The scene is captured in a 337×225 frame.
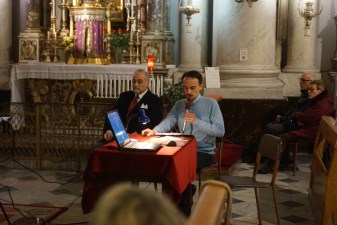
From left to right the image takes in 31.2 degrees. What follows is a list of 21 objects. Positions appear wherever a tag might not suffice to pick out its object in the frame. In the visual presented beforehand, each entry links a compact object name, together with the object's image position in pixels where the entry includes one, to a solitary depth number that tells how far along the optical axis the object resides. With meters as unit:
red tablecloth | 4.56
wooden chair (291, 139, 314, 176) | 7.95
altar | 10.54
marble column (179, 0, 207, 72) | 11.05
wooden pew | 5.13
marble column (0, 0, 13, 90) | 12.01
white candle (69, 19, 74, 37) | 11.89
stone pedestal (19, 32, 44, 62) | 11.92
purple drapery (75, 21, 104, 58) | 11.46
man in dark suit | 6.11
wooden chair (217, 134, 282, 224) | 5.22
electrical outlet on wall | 9.97
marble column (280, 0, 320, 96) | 10.59
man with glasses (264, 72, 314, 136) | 8.34
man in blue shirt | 5.51
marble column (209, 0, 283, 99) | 9.84
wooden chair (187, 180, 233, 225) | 1.97
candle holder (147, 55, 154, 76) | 9.46
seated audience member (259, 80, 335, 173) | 7.92
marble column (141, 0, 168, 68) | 11.45
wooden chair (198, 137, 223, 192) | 7.39
